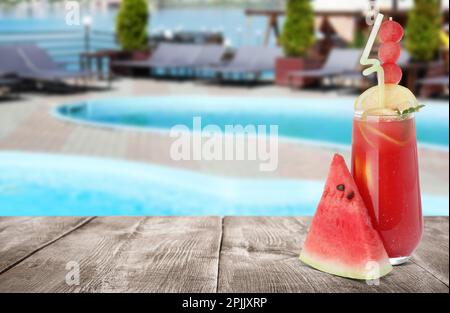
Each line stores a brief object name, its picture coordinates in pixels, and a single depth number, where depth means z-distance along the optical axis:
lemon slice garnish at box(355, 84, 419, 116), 1.09
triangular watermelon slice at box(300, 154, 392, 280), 1.04
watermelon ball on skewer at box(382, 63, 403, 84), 1.08
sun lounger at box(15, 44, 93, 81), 11.19
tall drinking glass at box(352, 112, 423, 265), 1.08
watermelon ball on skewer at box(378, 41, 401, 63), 1.08
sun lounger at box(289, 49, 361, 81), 11.79
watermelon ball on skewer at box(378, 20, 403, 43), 1.06
